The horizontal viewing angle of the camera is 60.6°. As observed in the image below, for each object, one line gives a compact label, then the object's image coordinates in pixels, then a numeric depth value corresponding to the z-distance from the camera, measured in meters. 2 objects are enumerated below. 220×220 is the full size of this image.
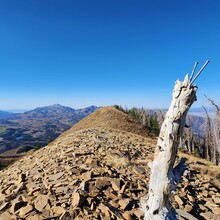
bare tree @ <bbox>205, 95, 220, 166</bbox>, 23.35
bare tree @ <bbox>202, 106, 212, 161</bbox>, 27.10
